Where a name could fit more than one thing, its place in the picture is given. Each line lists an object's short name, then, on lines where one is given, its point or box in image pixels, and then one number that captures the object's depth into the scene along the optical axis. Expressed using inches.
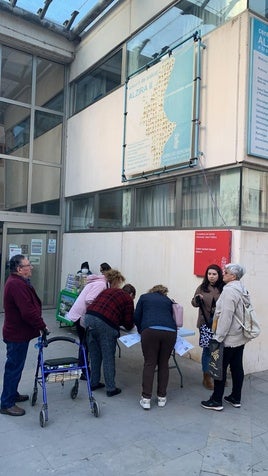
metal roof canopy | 349.1
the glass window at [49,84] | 408.5
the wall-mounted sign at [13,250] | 384.2
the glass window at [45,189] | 404.5
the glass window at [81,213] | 377.1
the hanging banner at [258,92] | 222.8
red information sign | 225.1
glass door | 383.2
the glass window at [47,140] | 408.2
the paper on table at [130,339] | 176.6
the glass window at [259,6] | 227.0
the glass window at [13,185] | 385.4
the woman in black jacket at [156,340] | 170.7
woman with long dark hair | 194.2
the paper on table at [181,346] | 175.5
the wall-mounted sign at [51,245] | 408.2
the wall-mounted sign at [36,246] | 398.6
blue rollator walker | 158.2
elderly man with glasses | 159.6
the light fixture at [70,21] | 366.1
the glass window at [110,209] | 333.1
